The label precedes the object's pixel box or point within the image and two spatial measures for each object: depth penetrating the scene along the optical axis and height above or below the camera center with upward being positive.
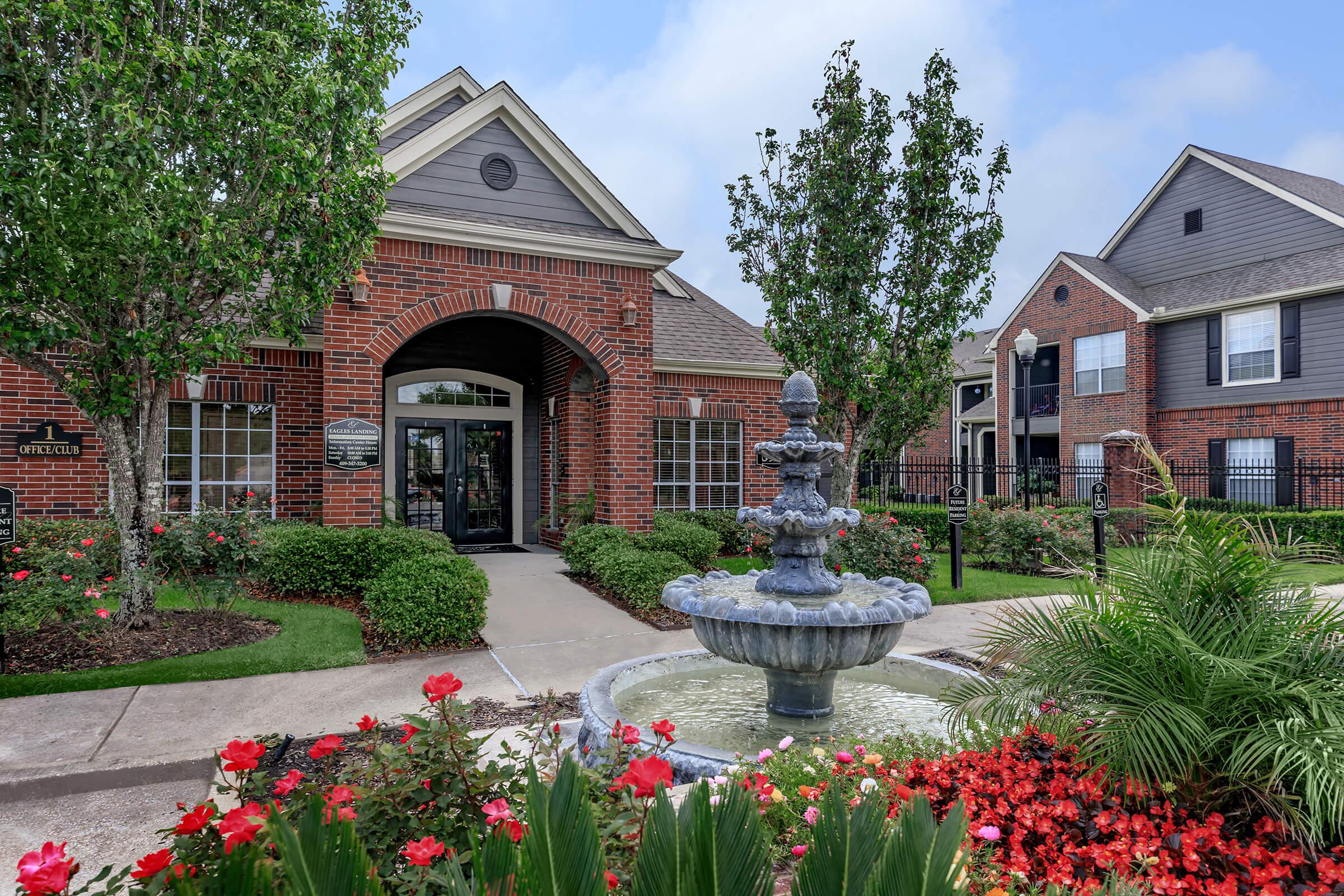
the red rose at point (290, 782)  2.01 -0.89
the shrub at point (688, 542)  10.71 -1.29
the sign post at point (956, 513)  10.19 -0.83
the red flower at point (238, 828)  1.52 -0.78
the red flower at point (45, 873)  1.37 -0.79
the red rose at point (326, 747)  2.13 -0.84
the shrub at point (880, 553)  9.98 -1.36
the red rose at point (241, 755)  1.96 -0.80
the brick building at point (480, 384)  10.01 +1.15
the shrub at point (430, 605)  7.11 -1.46
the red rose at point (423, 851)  1.66 -0.90
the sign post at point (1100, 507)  9.62 -0.71
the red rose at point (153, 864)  1.51 -0.84
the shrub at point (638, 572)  8.87 -1.48
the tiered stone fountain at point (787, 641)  4.01 -1.03
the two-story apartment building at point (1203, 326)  17.62 +3.37
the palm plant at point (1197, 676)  2.50 -0.85
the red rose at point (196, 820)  1.71 -0.86
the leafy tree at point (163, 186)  5.91 +2.37
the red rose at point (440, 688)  2.48 -0.78
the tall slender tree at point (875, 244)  10.32 +2.94
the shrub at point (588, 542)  10.66 -1.29
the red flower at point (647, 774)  1.90 -0.82
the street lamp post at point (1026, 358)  13.72 +1.80
